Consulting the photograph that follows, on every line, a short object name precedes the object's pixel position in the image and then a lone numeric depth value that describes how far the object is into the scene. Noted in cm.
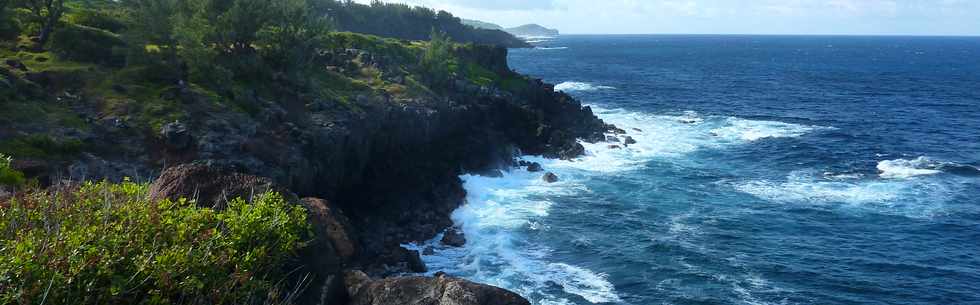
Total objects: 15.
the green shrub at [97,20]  6012
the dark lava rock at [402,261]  4109
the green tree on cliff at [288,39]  6081
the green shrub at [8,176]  2346
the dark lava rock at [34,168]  3191
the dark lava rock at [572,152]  7475
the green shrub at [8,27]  5126
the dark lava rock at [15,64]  4525
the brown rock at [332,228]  2208
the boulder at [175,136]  4072
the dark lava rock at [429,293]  1788
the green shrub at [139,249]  1282
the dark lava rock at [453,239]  4696
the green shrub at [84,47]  5016
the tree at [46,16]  5316
